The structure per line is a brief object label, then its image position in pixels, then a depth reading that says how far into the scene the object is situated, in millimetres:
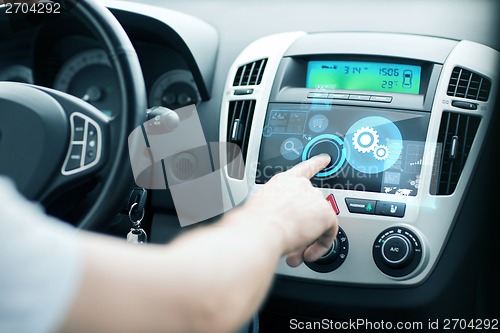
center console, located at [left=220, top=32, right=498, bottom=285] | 1336
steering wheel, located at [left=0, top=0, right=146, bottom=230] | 957
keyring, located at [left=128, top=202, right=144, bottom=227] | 1312
